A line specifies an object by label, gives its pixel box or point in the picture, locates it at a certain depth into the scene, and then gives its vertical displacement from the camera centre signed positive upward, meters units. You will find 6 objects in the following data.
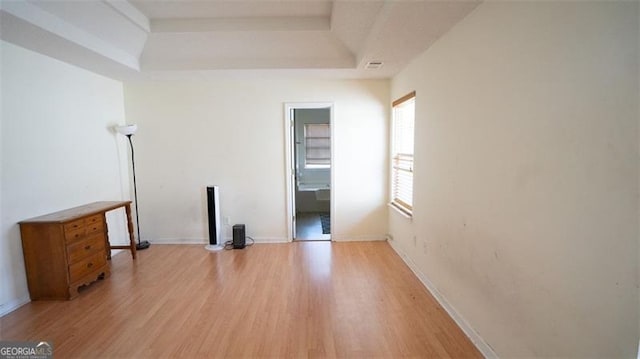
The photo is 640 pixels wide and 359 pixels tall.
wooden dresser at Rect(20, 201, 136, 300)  2.51 -0.94
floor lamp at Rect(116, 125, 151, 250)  3.62 -0.12
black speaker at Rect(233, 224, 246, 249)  3.97 -1.23
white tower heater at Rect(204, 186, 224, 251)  3.93 -0.94
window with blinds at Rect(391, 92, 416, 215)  3.37 -0.05
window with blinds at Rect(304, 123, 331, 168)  6.59 +0.14
